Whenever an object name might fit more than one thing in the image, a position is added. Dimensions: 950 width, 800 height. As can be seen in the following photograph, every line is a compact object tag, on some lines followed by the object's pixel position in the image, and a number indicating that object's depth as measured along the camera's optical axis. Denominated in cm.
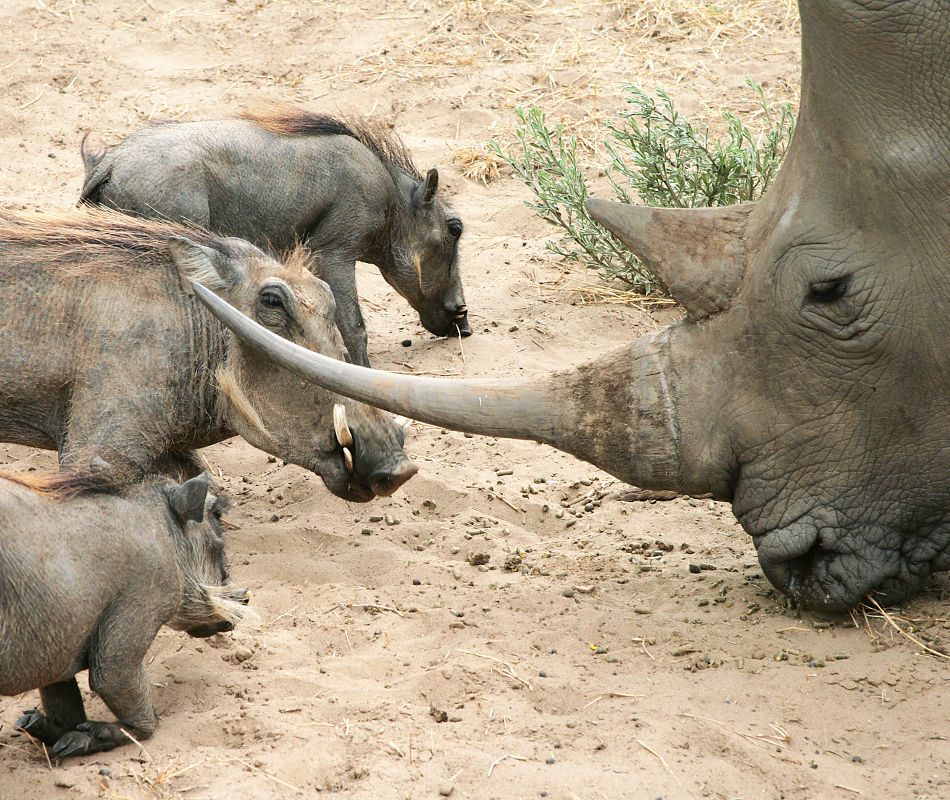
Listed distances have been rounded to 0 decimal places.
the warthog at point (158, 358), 915
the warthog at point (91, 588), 695
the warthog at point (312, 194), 1227
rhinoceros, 755
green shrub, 1503
